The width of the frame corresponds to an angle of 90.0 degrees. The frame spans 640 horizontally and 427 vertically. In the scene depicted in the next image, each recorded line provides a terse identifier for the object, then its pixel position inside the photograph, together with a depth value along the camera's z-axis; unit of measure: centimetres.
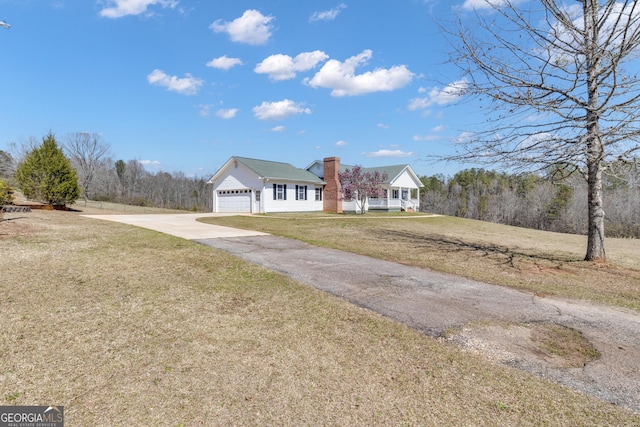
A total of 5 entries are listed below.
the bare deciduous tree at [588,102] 680
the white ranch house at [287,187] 2673
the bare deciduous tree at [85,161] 3734
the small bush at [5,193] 1278
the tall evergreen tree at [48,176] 2000
